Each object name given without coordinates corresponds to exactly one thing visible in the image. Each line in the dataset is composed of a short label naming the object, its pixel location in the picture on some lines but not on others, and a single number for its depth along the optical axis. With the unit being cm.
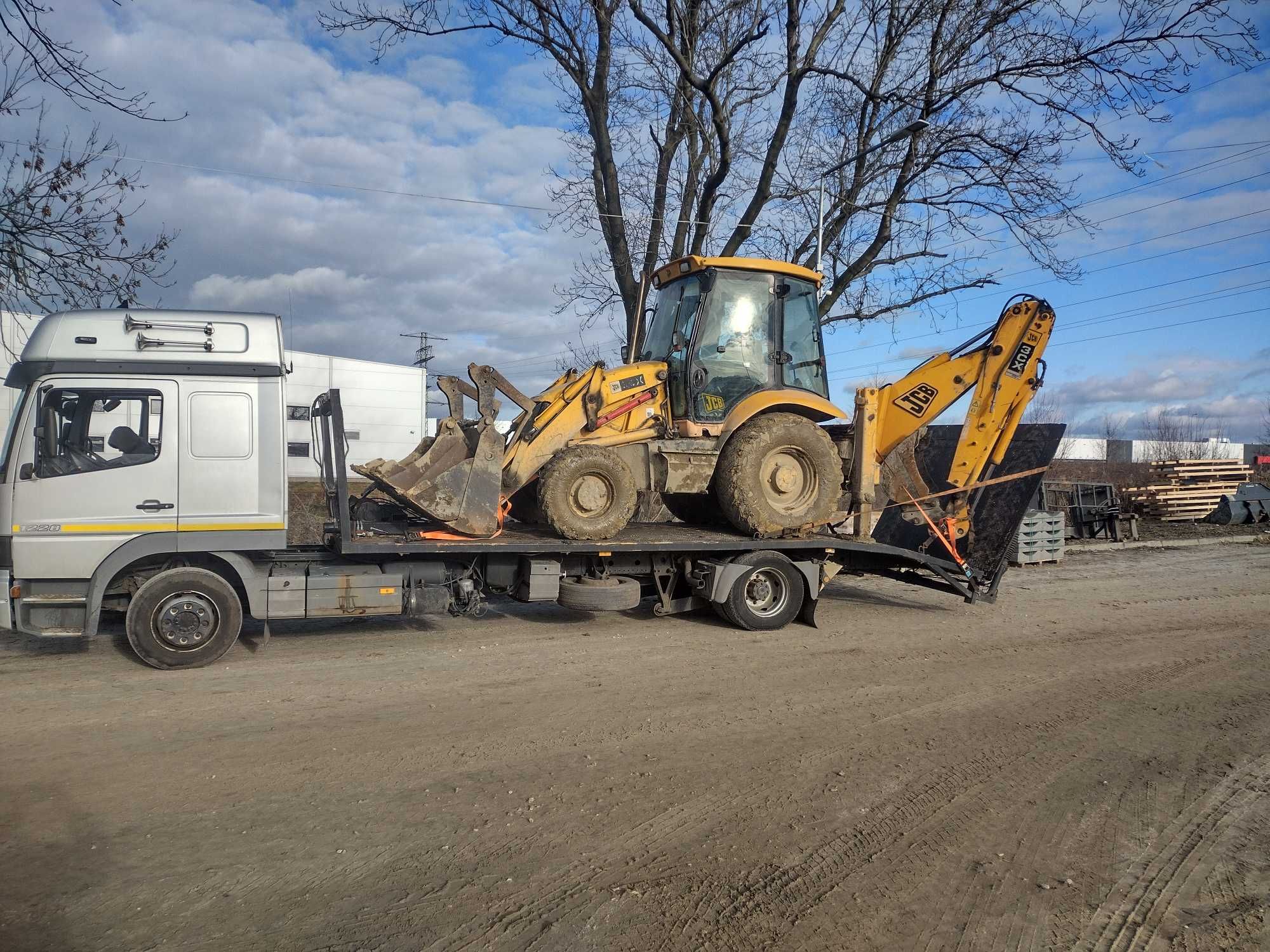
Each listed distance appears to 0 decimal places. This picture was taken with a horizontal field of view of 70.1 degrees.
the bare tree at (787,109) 1441
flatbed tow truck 702
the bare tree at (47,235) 652
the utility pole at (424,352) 6162
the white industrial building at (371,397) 2700
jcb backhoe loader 844
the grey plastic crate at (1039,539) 1569
